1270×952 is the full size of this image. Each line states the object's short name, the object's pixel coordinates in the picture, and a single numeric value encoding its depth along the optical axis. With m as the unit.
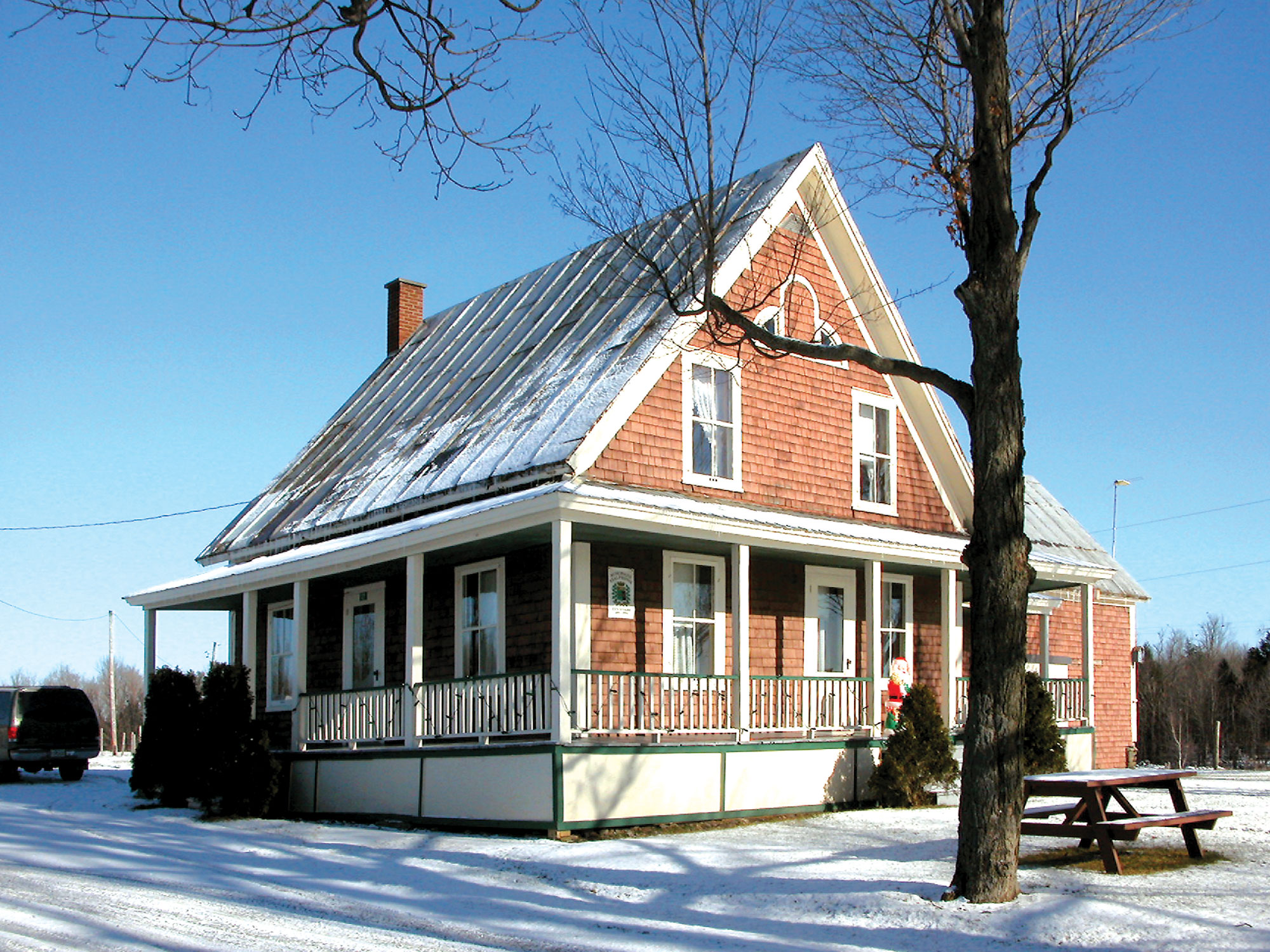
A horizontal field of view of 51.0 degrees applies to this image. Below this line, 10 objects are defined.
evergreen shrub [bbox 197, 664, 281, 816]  16.86
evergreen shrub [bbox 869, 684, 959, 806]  16.25
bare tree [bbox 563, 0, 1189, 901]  9.14
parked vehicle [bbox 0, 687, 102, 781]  23.48
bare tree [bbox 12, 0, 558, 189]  6.54
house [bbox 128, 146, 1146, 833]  14.67
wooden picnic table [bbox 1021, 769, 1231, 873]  9.94
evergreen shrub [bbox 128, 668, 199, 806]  17.84
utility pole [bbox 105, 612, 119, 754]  43.88
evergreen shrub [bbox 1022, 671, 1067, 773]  17.91
